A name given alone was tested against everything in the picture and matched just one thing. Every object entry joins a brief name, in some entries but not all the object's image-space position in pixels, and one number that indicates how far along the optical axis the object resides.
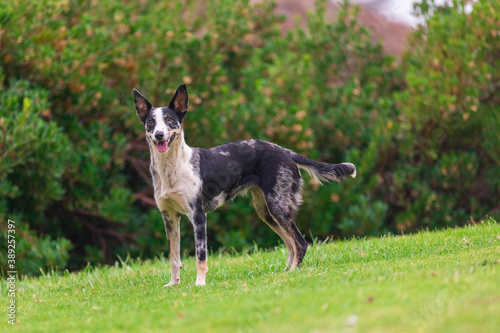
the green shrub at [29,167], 20.64
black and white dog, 13.48
